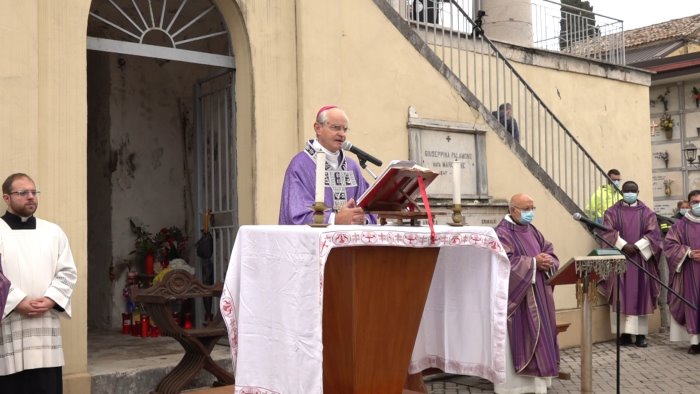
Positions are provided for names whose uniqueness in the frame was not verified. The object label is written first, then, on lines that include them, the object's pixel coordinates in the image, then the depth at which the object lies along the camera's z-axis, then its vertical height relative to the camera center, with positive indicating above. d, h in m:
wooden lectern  4.63 -0.59
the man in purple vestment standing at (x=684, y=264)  11.12 -0.80
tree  15.38 +3.30
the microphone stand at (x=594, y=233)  11.04 -0.37
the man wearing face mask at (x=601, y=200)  11.90 +0.06
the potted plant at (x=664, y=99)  23.64 +2.97
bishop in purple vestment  5.32 +0.21
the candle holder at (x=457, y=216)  5.03 -0.06
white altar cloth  4.48 -0.56
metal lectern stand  6.57 -0.59
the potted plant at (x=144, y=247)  10.55 -0.45
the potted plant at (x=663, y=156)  23.75 +1.36
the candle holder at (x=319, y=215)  4.58 -0.03
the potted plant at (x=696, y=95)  22.73 +2.93
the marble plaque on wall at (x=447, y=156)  9.69 +0.59
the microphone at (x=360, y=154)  4.99 +0.33
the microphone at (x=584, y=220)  6.80 -0.12
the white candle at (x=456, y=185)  5.07 +0.13
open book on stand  4.62 +0.11
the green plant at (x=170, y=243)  10.67 -0.41
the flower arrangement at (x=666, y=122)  23.42 +2.30
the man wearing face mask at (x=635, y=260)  11.28 -0.75
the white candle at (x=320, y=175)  4.60 +0.18
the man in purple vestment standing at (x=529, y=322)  8.10 -1.13
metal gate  8.91 +0.54
